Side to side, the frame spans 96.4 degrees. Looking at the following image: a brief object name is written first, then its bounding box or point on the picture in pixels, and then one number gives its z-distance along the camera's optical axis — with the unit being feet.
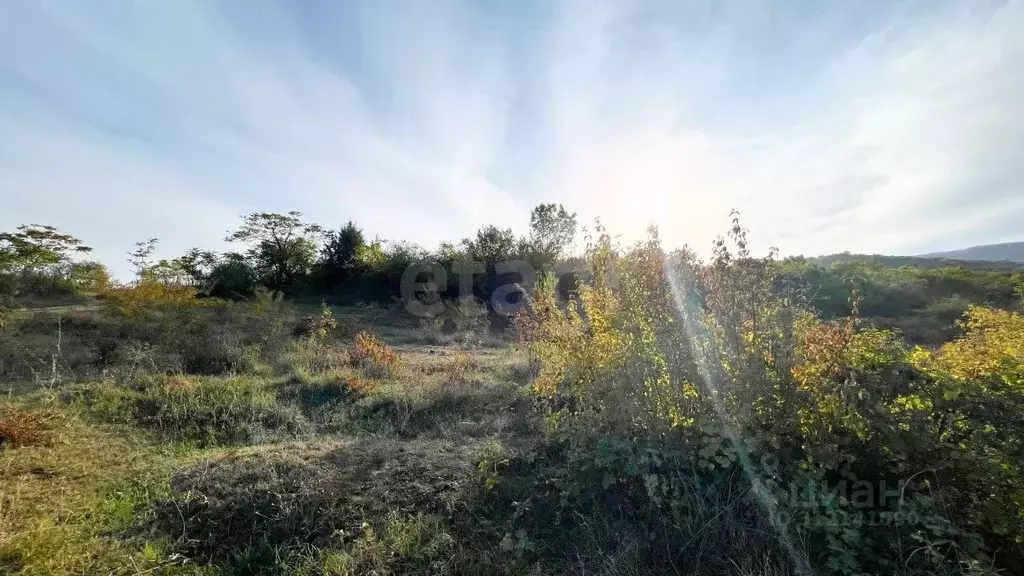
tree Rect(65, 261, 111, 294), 52.49
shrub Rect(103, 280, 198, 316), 29.66
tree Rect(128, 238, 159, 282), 47.83
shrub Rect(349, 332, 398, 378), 23.71
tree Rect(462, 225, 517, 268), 62.23
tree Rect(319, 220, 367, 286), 77.00
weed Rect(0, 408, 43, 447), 12.72
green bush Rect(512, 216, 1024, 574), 6.88
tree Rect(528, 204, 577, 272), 70.46
